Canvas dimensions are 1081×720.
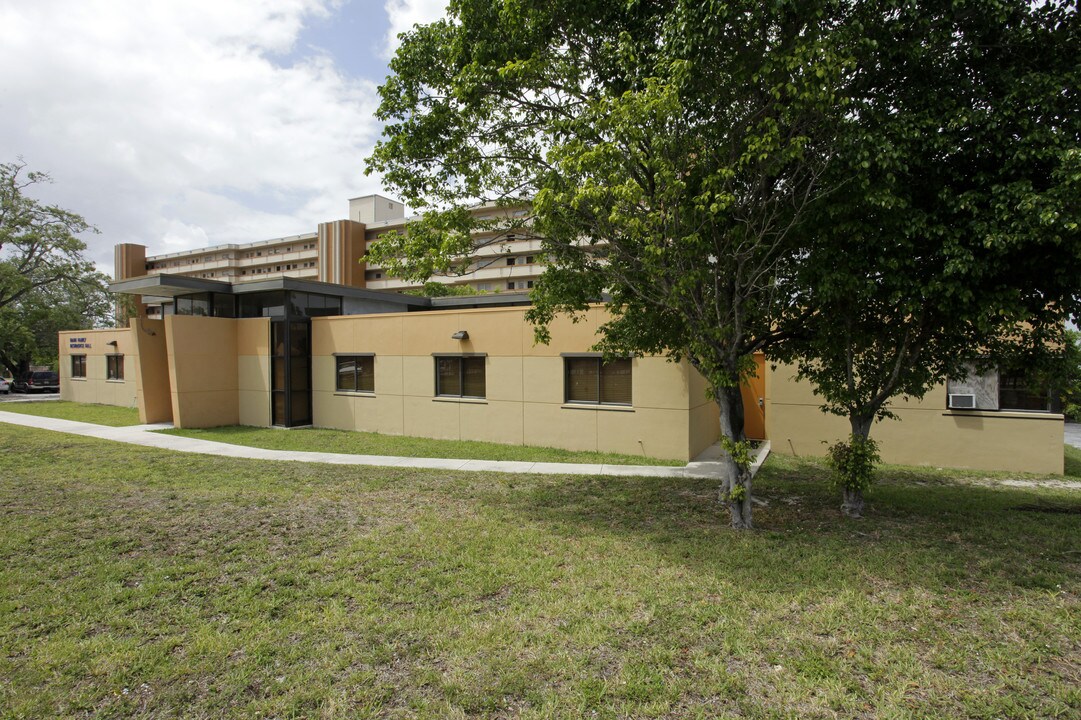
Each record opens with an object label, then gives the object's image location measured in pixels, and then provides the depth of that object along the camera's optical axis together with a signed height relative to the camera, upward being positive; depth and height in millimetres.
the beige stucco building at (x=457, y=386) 13062 -842
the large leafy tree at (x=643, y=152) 6504 +2791
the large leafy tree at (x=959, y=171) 6004 +2055
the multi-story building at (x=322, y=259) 49781 +10995
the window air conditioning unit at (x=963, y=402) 12648 -1116
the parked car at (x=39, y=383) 37562 -1515
